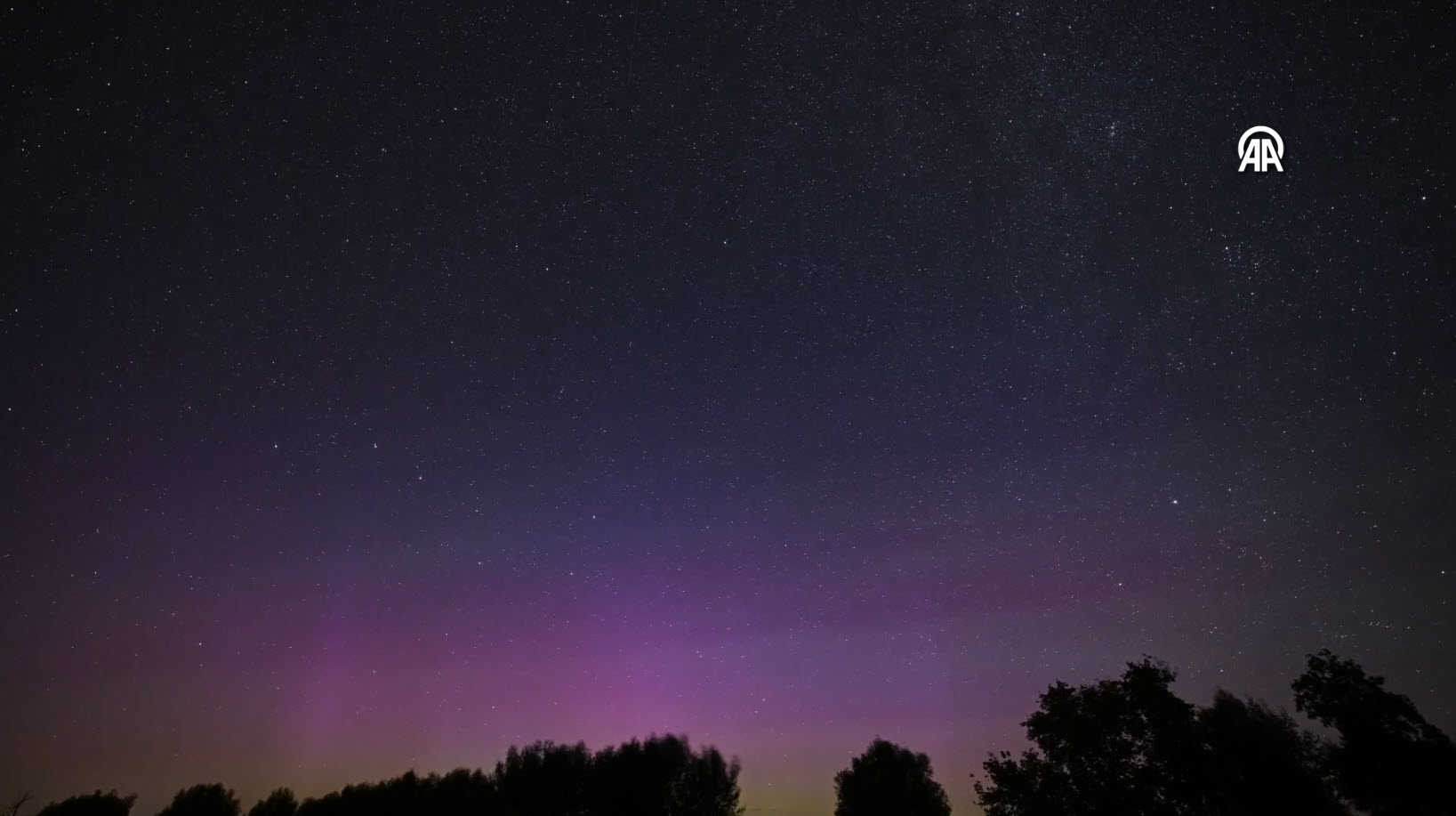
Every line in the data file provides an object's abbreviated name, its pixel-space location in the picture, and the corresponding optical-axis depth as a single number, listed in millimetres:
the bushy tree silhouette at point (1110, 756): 27891
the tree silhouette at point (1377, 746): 25375
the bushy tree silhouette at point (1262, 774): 28531
